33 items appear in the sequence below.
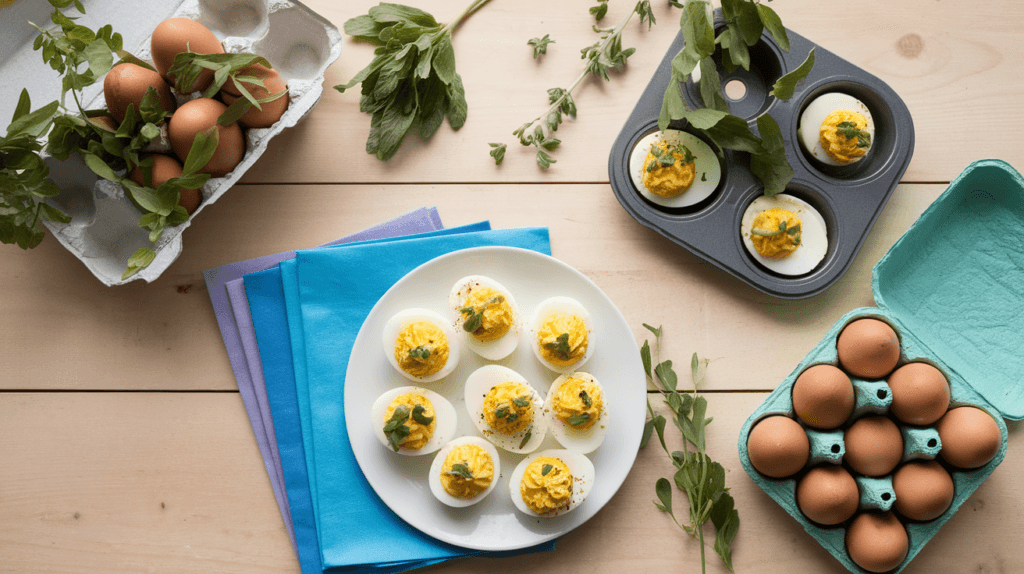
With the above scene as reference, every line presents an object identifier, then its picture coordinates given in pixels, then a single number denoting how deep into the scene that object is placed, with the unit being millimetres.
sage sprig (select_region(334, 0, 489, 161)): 1114
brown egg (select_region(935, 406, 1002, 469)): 987
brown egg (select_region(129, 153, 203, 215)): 988
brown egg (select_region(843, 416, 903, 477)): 1021
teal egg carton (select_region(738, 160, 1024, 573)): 1063
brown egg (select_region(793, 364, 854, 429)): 1004
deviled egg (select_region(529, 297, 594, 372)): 1040
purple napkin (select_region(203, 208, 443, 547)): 1138
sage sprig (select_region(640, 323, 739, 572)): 1081
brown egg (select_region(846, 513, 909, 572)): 1015
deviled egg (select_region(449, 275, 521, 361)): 1041
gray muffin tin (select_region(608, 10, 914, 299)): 1123
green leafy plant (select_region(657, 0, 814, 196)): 963
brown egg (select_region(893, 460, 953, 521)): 1008
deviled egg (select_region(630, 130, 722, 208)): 1097
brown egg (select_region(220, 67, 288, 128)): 996
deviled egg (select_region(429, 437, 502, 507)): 1028
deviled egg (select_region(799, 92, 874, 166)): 1093
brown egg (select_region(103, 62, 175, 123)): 952
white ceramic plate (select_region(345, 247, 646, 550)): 1089
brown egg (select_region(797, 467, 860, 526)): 1005
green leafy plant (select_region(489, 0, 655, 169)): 1169
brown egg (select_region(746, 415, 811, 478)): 1008
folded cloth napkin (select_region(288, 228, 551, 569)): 1099
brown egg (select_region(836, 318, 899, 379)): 1010
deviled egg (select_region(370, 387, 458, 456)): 1027
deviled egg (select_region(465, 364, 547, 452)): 1037
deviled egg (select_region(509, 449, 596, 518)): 1022
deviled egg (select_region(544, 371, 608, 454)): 1038
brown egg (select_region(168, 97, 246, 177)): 966
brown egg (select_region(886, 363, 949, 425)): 998
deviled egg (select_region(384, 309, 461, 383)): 1042
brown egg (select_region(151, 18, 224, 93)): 965
